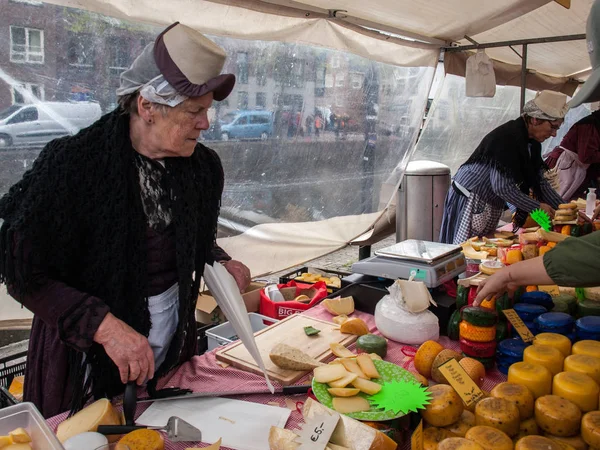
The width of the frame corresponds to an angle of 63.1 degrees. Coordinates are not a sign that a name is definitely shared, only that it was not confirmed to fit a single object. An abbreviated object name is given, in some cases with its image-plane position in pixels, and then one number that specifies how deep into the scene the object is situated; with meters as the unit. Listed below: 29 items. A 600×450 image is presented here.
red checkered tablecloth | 1.49
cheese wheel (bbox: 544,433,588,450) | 1.02
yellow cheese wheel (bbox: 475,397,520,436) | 1.06
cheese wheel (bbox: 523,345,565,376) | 1.26
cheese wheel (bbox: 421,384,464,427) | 1.15
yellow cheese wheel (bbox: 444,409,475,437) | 1.12
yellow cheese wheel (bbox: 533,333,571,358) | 1.35
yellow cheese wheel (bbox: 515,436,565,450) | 0.95
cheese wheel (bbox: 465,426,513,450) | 0.96
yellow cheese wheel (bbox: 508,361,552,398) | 1.19
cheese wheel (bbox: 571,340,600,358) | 1.27
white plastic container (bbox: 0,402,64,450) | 0.99
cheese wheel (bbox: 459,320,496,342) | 1.62
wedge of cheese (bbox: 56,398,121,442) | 1.21
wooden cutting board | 1.67
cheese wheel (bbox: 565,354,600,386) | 1.19
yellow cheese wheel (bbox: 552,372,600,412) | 1.11
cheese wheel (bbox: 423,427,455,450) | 1.08
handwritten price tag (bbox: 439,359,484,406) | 1.21
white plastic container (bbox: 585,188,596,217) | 3.89
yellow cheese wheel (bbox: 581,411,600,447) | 0.99
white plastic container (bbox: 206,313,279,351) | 2.27
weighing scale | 2.07
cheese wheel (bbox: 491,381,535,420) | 1.12
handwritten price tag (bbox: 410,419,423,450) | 1.08
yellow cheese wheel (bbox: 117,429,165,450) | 1.09
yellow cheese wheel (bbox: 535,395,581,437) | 1.05
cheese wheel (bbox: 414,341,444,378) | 1.58
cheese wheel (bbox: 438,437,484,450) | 0.94
